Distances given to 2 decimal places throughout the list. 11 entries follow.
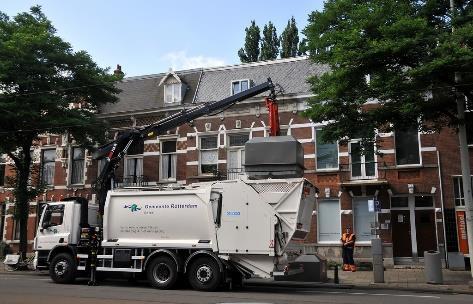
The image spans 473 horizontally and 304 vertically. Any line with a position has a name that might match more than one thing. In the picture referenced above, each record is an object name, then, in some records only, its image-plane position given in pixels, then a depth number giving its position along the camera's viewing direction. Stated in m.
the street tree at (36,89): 21.75
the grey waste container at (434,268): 16.00
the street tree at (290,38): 41.12
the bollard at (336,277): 16.49
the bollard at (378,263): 16.55
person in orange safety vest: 20.61
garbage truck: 13.80
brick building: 22.67
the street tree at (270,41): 41.97
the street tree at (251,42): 42.41
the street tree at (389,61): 14.92
